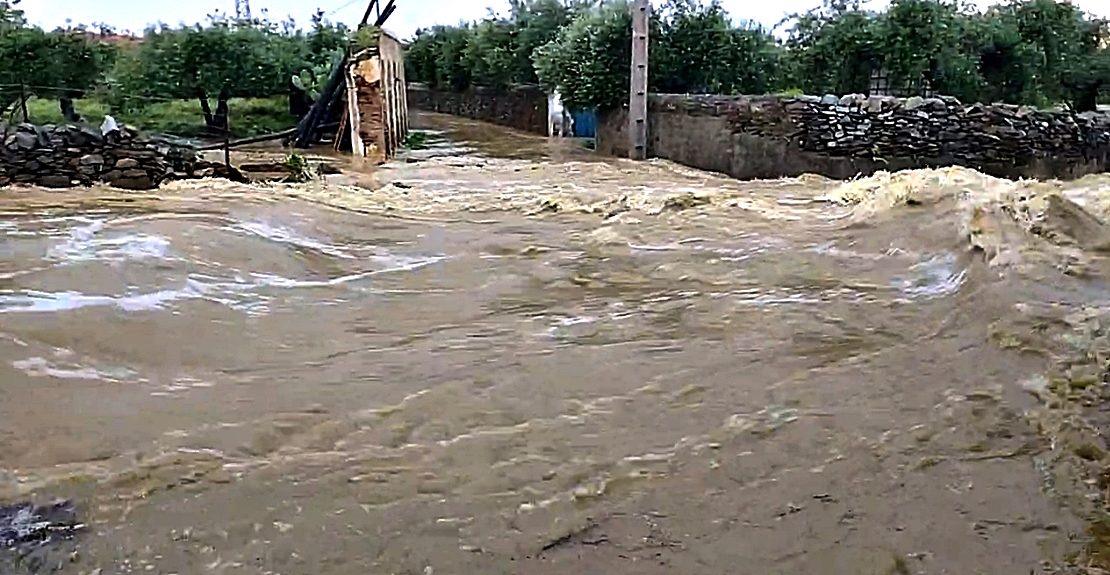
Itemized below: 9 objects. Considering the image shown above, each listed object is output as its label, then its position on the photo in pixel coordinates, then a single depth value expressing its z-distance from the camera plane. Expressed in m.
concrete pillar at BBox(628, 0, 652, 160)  13.77
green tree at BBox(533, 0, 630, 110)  15.55
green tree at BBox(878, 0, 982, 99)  14.15
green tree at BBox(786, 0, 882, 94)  14.69
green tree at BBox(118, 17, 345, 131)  17.09
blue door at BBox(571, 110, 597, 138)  19.03
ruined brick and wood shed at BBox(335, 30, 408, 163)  15.29
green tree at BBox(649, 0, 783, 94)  15.45
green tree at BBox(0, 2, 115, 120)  14.91
